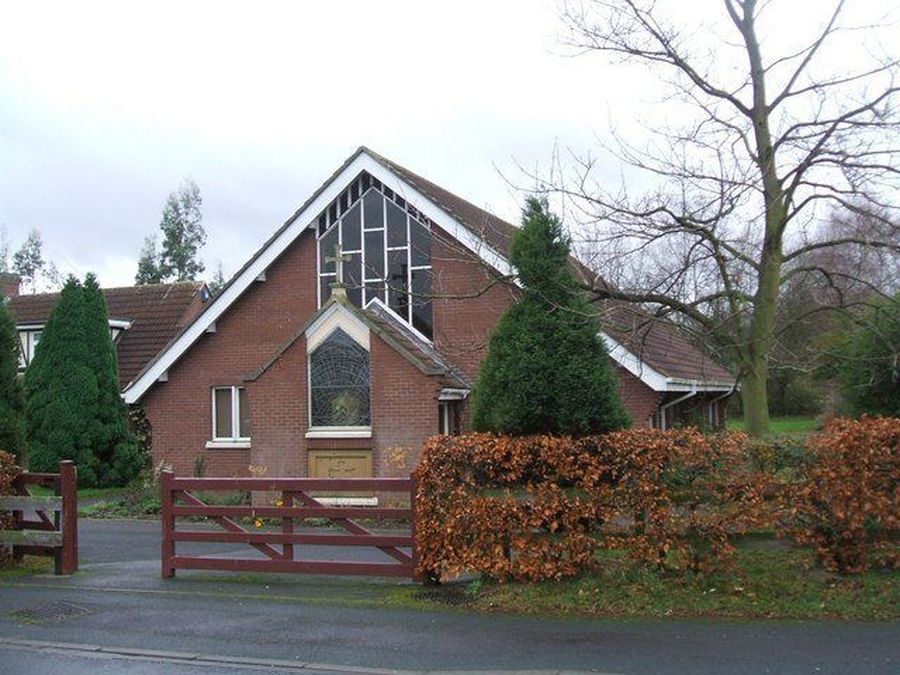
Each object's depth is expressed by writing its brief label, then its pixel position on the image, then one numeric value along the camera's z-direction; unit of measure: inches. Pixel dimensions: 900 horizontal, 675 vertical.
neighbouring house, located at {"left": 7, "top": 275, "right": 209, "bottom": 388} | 1196.5
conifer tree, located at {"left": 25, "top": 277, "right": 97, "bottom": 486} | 987.3
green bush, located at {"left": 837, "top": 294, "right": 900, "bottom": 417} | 449.1
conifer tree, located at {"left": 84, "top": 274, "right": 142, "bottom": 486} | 1019.3
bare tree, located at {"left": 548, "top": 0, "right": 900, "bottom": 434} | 430.9
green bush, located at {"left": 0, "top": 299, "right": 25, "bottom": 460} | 504.1
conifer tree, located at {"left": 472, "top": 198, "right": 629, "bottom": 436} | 369.4
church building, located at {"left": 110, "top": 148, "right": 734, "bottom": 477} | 693.3
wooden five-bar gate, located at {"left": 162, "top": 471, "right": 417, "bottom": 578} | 386.0
